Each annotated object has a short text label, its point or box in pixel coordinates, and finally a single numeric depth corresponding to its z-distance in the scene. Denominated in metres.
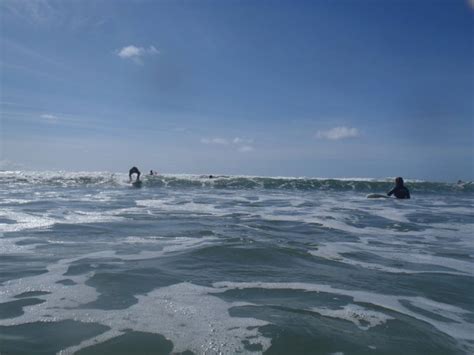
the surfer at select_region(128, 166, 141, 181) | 34.39
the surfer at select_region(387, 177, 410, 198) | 19.62
